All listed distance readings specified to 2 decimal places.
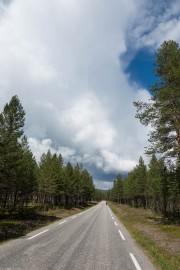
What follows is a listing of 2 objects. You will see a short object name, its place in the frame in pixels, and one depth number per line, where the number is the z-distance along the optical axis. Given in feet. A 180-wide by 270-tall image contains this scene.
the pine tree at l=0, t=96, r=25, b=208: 80.53
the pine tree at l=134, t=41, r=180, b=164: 66.28
